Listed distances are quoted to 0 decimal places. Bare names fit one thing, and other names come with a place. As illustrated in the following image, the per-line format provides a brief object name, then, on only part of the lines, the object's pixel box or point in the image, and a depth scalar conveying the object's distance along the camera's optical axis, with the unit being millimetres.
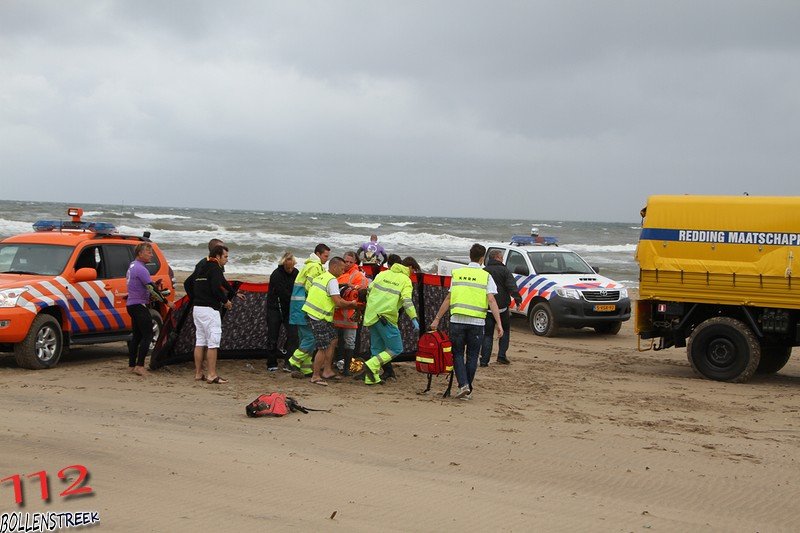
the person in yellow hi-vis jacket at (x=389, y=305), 11055
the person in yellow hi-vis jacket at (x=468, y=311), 10453
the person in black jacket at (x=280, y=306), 11781
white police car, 17609
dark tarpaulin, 11961
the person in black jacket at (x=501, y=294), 13469
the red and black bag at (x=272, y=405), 9094
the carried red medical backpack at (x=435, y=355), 10656
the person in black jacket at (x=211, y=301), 10977
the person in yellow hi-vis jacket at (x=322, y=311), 11016
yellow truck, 12352
